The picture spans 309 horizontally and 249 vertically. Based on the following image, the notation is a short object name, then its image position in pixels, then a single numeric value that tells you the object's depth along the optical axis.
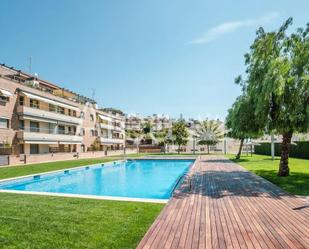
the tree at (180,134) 50.47
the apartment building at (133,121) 114.92
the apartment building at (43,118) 31.31
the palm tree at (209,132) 49.25
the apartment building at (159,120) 108.34
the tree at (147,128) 99.47
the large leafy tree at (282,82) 12.76
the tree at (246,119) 15.01
